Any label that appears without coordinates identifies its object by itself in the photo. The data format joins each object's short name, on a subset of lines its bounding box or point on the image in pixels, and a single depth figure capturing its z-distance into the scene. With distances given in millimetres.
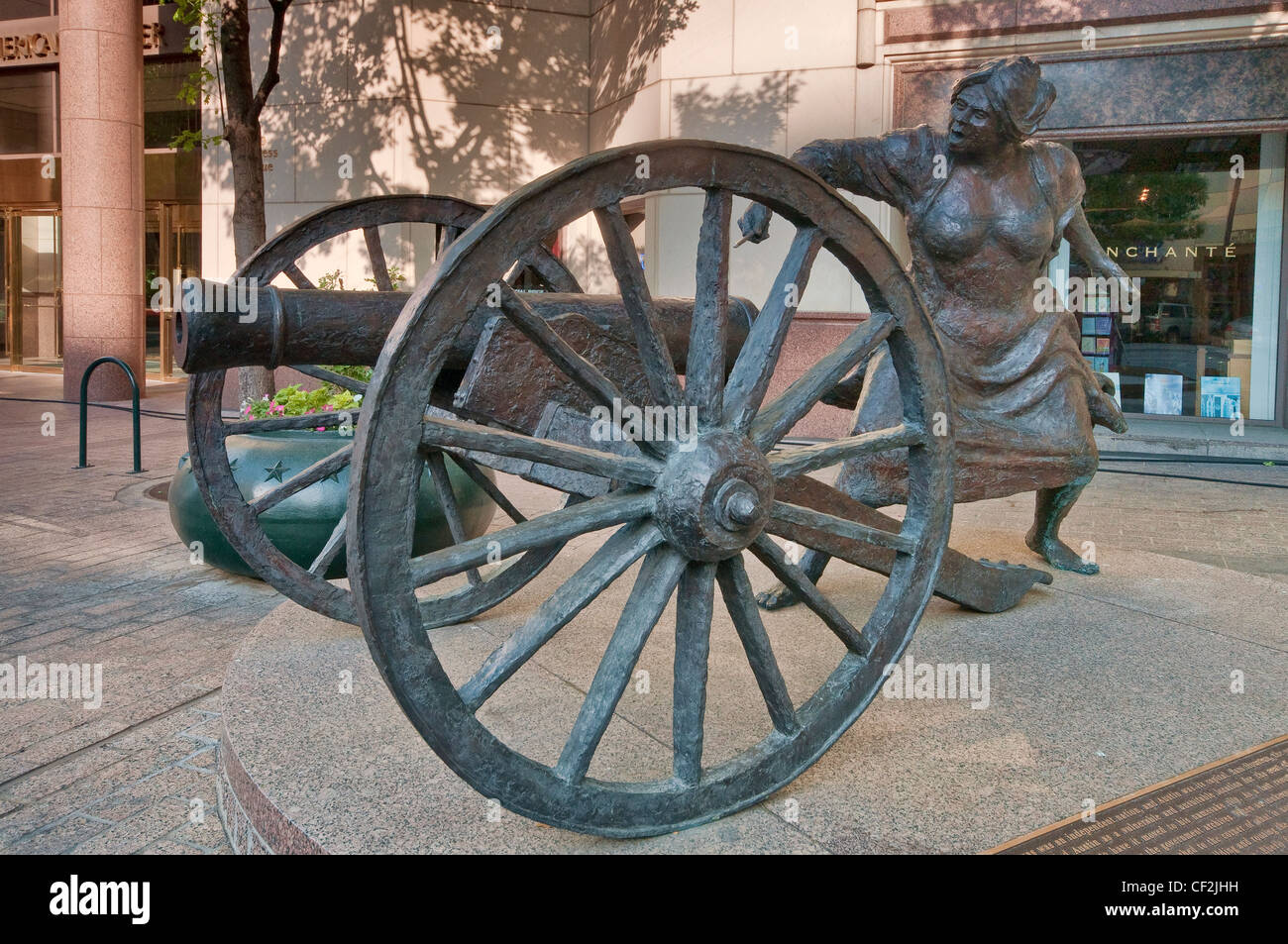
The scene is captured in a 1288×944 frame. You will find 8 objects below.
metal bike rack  8398
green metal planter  5164
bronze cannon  2070
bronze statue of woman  4117
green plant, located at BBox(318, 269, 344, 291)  8507
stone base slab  2521
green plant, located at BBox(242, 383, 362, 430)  5500
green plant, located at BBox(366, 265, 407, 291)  10645
